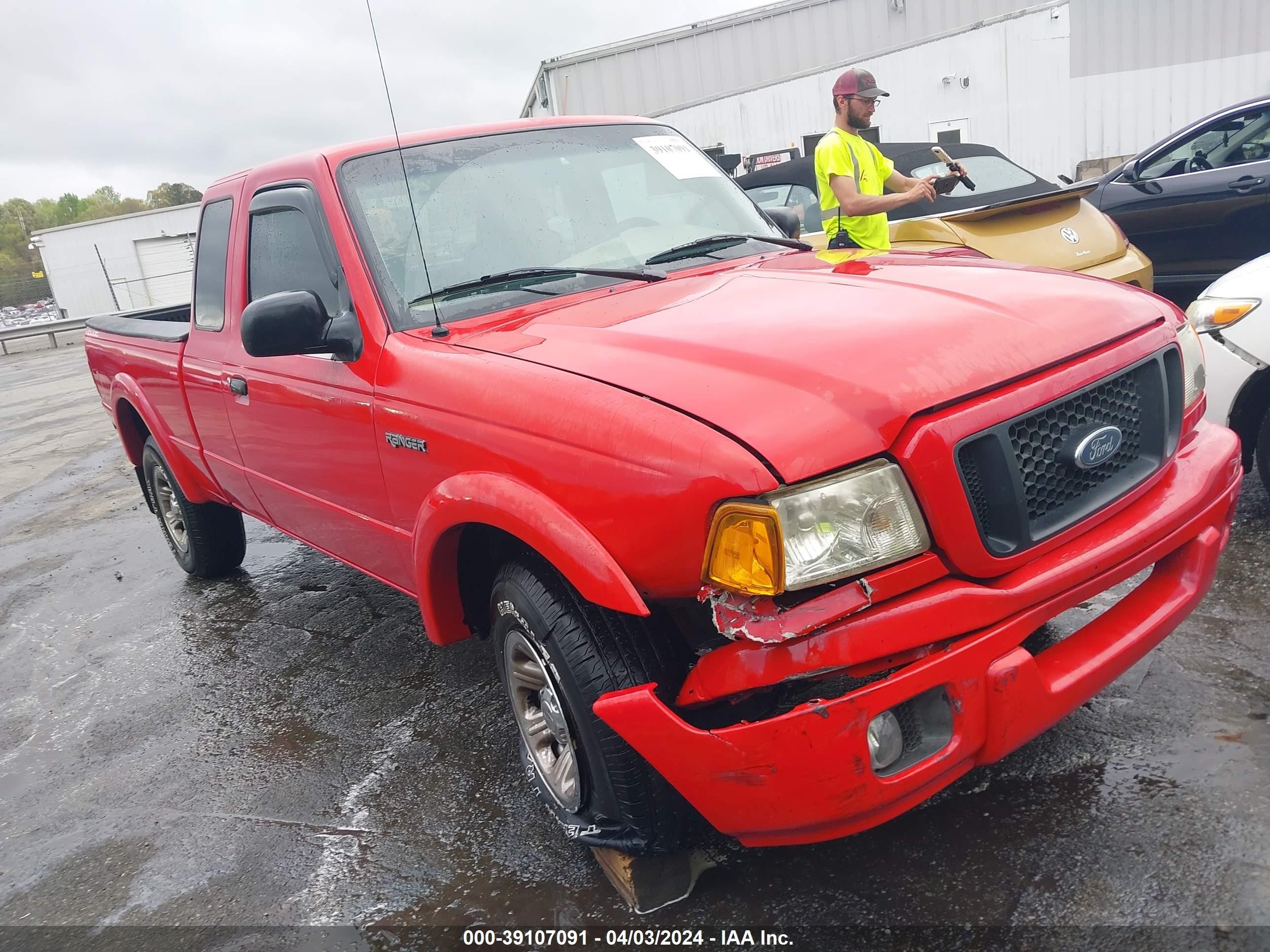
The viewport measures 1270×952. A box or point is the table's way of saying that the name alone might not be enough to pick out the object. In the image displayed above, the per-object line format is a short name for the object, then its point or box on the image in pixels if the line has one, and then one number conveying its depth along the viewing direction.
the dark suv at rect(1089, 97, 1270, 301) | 6.57
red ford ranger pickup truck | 1.86
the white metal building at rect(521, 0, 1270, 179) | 15.65
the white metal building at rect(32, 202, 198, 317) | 37.19
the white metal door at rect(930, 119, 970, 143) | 16.28
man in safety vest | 5.06
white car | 3.68
